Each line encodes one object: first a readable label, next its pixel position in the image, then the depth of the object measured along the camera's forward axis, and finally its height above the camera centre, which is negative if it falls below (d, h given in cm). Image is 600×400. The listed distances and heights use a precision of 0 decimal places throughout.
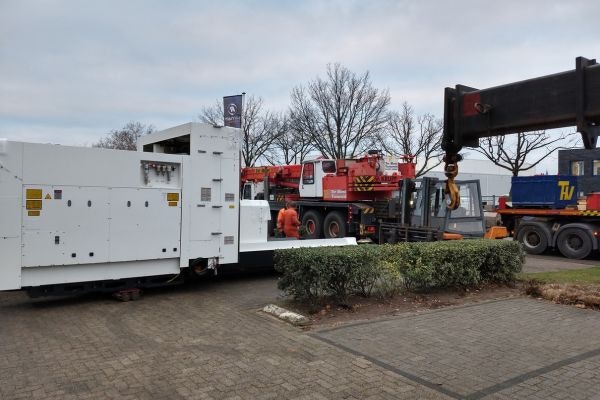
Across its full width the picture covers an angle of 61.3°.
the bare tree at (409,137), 3809 +478
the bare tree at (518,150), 2948 +298
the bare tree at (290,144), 3888 +430
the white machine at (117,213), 683 -24
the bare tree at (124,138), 5165 +617
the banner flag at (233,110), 1767 +308
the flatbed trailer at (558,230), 1535 -92
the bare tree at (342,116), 3584 +599
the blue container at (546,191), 1633 +33
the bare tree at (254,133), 3984 +515
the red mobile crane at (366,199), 1368 +0
